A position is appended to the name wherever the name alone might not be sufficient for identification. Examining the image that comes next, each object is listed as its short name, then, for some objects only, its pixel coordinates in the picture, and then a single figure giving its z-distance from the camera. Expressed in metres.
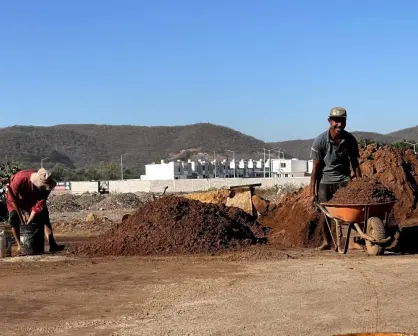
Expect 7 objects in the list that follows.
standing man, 10.98
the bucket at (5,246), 12.03
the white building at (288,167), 101.31
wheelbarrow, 10.27
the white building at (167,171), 98.94
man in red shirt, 11.92
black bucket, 11.80
